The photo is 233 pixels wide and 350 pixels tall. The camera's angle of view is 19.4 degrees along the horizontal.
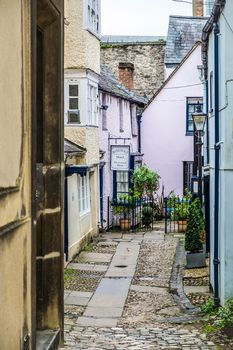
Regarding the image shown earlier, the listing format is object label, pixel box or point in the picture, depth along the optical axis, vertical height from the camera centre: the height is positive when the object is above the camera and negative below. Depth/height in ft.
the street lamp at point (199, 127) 57.16 +2.09
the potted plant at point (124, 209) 84.64 -7.09
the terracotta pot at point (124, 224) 84.64 -8.94
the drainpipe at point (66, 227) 57.31 -6.37
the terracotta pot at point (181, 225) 84.37 -9.08
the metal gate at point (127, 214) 84.69 -7.91
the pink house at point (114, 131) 82.99 +2.86
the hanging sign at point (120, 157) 84.94 -0.64
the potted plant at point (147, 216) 88.99 -8.40
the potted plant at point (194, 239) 54.24 -6.93
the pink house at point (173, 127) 102.94 +3.78
